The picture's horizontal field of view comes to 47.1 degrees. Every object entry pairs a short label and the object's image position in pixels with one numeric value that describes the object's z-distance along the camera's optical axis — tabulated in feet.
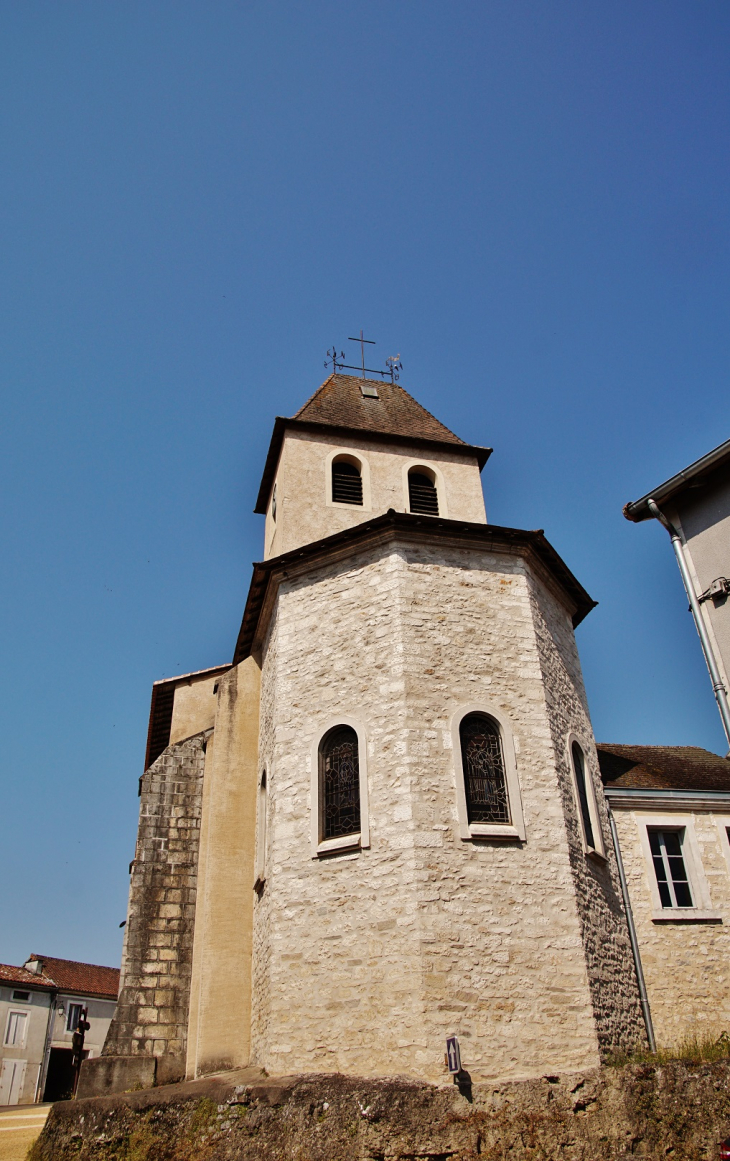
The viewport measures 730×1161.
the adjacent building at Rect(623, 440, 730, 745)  34.55
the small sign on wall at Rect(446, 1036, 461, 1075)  31.27
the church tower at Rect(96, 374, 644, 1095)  33.83
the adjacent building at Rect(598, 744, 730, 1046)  40.81
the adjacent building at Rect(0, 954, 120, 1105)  107.45
